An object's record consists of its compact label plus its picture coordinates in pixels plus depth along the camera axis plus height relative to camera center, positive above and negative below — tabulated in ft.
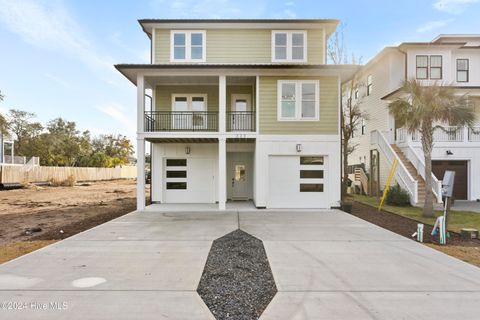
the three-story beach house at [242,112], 38.81 +7.54
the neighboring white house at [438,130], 50.57 +9.77
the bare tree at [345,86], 53.43 +17.62
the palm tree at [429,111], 33.37 +6.44
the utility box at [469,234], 24.08 -6.24
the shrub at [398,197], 43.29 -5.55
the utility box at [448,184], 26.97 -2.17
